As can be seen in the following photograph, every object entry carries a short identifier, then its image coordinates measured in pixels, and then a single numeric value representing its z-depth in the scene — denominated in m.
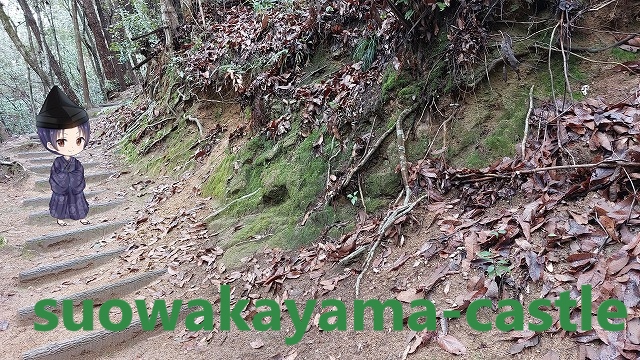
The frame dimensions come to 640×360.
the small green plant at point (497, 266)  2.66
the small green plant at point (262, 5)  7.59
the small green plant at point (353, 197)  4.11
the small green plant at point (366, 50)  4.87
